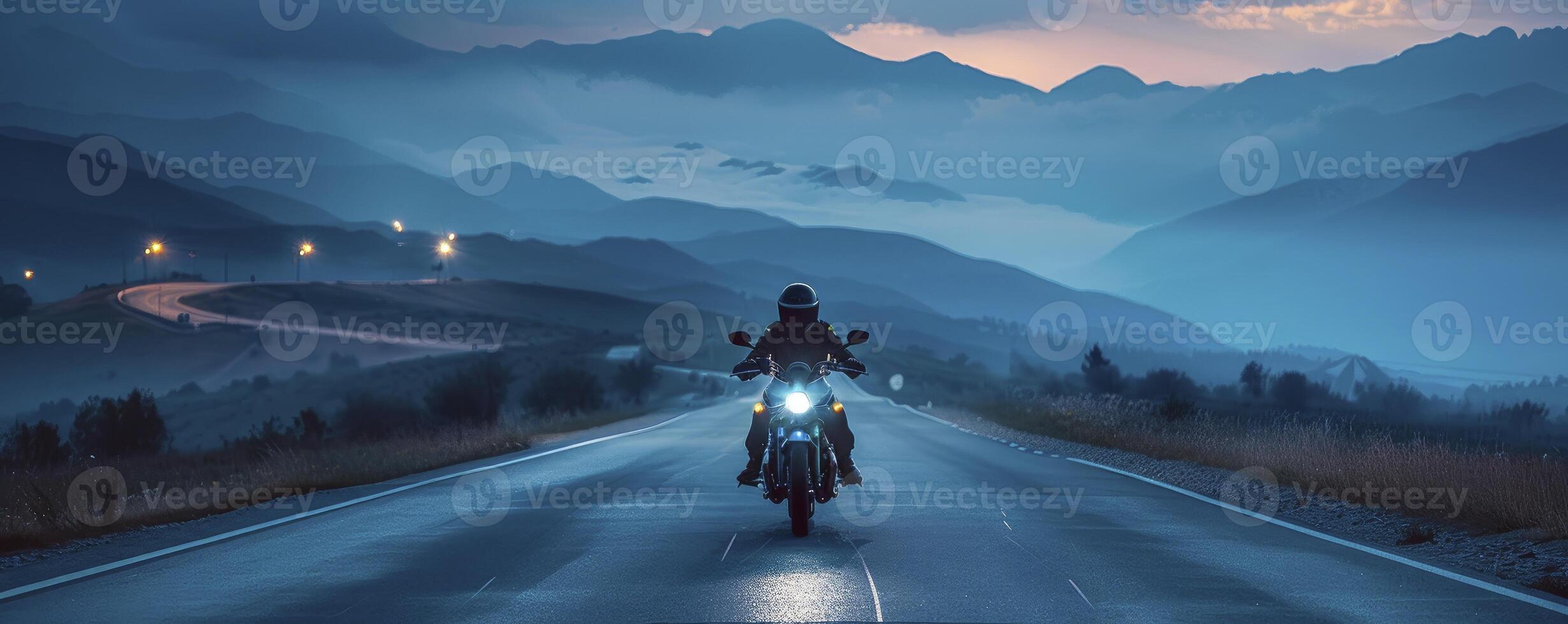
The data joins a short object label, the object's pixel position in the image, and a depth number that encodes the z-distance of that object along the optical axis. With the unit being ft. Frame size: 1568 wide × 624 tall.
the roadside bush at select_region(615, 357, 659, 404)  255.50
